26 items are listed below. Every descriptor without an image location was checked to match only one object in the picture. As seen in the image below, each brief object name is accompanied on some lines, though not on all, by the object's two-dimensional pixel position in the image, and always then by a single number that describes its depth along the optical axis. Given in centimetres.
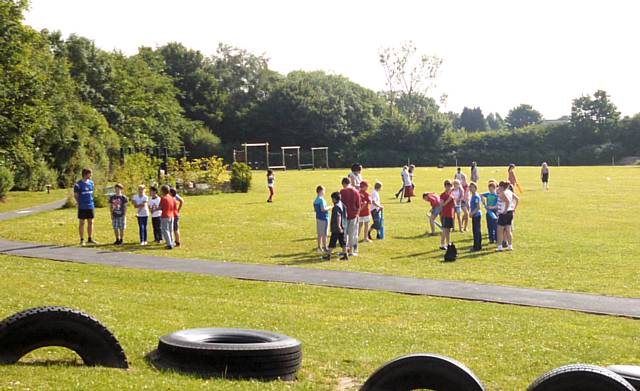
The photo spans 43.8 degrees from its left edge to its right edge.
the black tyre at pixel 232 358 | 786
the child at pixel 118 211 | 2170
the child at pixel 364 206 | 2128
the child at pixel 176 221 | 2169
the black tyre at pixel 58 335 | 729
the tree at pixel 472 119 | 18962
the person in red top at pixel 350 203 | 1917
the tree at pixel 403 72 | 10581
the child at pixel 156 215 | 2234
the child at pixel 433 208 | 2338
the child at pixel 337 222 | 1872
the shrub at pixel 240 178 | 4338
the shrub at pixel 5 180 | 3844
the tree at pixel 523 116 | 18588
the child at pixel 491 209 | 2127
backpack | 1889
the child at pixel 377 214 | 2308
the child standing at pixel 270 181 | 3603
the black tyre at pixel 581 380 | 562
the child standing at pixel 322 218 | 1964
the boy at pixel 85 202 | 2128
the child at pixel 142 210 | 2189
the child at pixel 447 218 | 2098
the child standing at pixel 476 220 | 2092
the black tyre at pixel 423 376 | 605
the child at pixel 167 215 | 2116
